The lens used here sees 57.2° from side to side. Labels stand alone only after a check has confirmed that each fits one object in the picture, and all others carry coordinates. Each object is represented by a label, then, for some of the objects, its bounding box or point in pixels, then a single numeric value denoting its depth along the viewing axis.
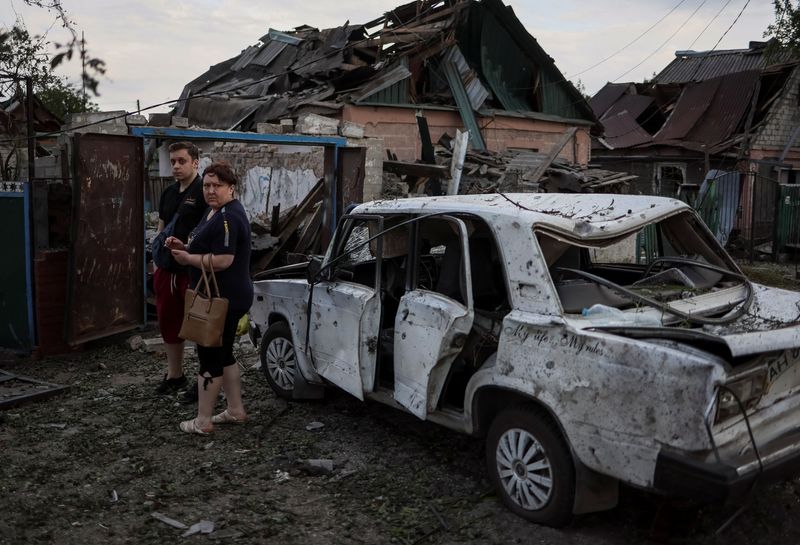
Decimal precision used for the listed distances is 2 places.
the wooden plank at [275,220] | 10.42
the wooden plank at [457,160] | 14.58
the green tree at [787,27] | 18.34
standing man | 5.56
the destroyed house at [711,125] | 22.27
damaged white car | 3.09
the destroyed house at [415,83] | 15.73
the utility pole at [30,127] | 7.38
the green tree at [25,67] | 7.12
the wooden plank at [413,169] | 12.78
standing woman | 4.82
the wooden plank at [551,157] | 15.37
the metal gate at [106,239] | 7.08
